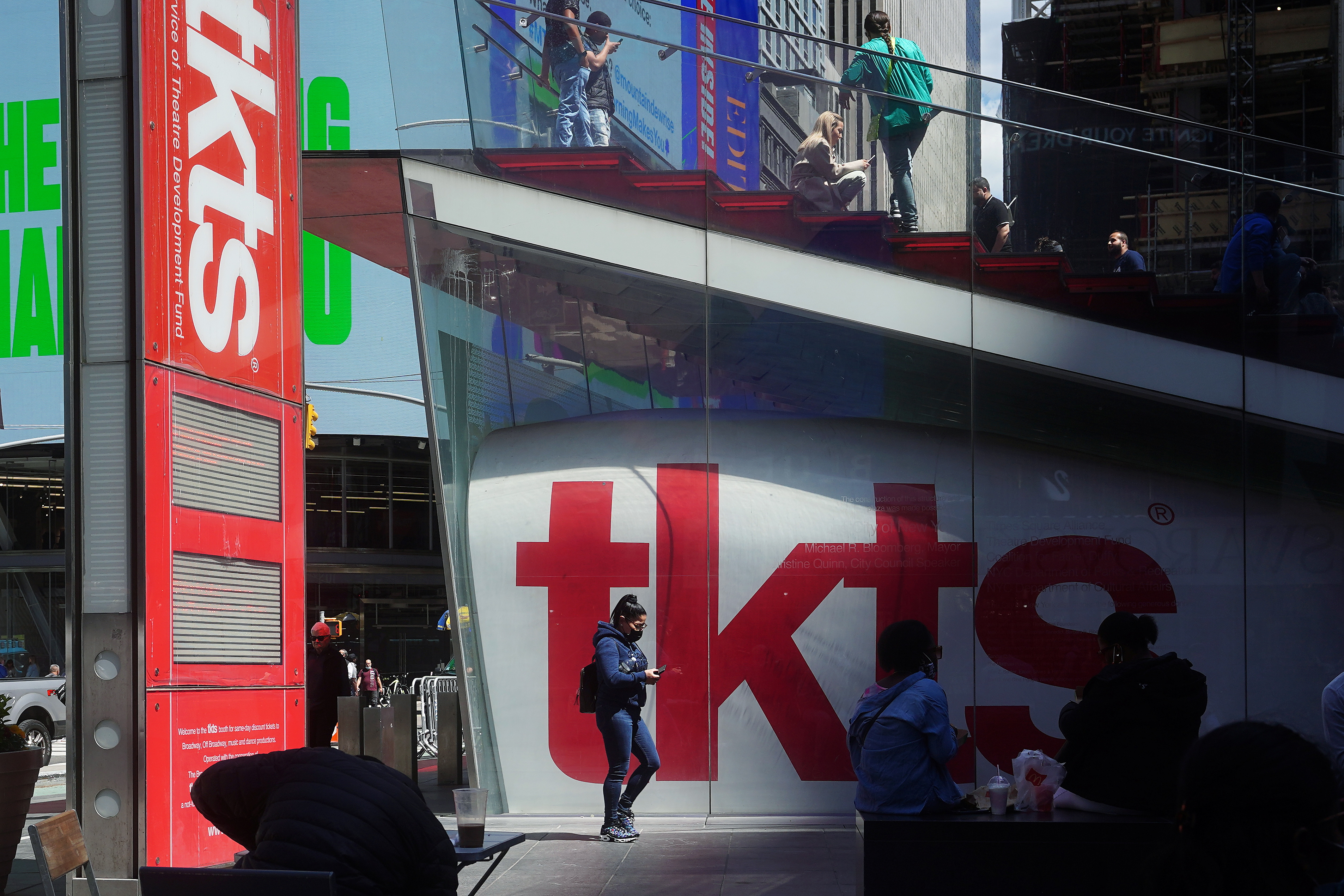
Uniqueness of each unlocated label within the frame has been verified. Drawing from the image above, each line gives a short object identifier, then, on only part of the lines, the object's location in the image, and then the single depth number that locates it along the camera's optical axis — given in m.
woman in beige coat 10.18
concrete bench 4.84
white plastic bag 5.15
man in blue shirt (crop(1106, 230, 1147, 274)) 9.92
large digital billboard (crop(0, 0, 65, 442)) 33.31
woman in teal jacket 10.23
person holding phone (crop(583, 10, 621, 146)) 10.41
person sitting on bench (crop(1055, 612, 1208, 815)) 4.96
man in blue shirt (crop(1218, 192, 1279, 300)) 9.84
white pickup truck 18.27
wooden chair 4.88
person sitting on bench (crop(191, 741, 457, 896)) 3.27
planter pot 7.12
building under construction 9.90
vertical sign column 6.28
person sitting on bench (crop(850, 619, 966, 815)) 5.25
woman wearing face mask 8.95
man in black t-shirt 9.94
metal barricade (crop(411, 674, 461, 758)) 18.00
